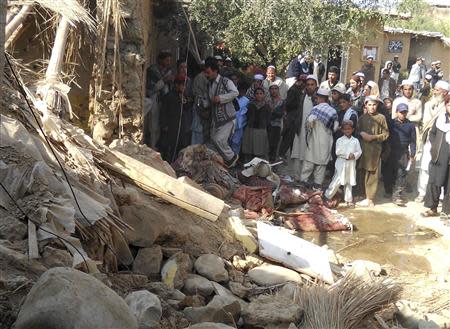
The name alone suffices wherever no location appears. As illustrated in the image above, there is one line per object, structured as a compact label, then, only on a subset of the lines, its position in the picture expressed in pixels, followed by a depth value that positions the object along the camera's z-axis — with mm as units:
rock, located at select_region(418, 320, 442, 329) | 4543
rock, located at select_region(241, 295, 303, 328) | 3932
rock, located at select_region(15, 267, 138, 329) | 2375
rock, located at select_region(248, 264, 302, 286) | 4895
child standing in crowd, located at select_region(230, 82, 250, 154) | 9469
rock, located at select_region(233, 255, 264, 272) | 5090
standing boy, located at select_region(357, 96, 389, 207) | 8789
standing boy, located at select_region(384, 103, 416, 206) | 8977
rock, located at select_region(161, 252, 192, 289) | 4324
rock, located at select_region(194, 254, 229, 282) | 4637
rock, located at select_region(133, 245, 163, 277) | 4348
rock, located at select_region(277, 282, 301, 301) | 4363
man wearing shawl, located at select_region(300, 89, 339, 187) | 8922
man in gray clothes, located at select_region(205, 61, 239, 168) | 9117
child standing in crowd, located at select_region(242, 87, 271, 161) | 9383
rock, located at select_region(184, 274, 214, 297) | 4332
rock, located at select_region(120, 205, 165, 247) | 4520
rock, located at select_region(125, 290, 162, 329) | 3285
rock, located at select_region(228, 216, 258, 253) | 5410
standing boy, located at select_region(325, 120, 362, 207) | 8688
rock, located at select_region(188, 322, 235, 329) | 2709
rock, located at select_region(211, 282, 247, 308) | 4292
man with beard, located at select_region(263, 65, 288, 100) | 10062
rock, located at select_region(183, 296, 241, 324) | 3695
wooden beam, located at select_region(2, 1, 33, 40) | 6484
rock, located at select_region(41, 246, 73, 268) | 3311
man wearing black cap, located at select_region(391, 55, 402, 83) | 16570
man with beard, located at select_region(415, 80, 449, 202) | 8727
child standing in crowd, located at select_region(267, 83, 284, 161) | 9758
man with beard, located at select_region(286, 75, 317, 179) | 9383
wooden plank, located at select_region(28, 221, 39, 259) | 3240
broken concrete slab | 5176
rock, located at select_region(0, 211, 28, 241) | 3369
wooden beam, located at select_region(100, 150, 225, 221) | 4629
